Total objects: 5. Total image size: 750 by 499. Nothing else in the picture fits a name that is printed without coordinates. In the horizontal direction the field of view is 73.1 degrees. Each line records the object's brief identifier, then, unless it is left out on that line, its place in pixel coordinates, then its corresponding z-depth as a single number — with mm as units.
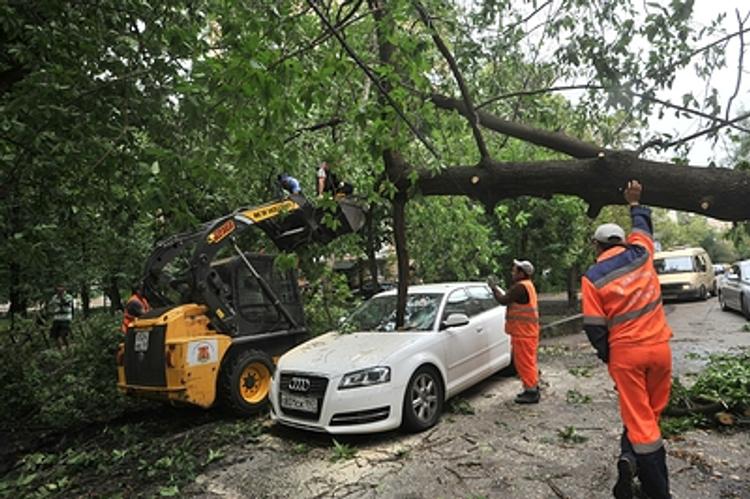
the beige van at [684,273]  18047
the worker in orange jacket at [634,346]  3420
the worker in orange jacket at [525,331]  6227
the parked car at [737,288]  12898
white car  5035
